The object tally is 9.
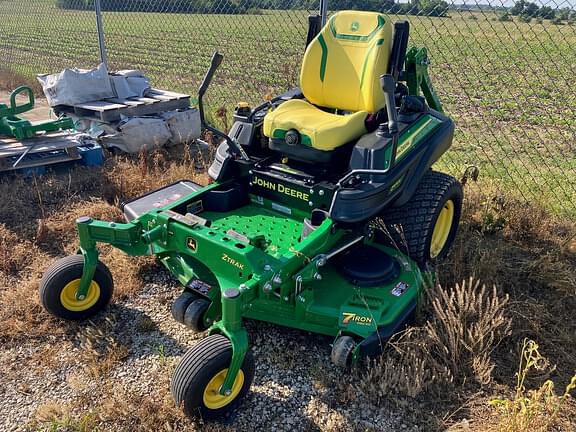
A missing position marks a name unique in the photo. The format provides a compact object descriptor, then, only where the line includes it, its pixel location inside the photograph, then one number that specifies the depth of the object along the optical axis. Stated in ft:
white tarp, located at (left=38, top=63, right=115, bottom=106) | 19.39
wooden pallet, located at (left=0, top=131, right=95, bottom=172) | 15.99
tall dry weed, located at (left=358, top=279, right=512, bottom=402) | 8.91
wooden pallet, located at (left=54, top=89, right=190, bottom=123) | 18.91
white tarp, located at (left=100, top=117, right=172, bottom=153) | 18.60
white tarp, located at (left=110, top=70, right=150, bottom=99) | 20.43
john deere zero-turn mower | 8.95
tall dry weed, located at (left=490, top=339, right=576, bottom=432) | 7.51
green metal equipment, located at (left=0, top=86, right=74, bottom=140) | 16.79
